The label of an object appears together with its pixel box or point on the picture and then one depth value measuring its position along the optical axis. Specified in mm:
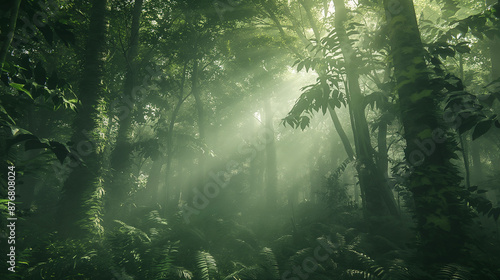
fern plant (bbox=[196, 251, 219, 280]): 4432
